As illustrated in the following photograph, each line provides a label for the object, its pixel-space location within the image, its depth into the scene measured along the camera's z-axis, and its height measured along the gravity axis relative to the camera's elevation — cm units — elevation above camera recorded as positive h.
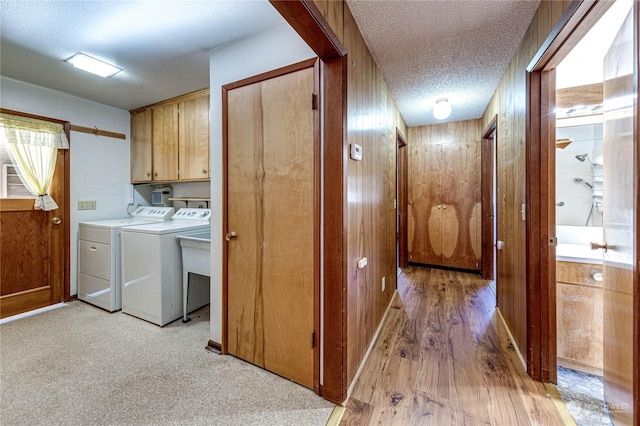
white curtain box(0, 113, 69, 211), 251 +64
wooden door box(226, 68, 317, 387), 155 -9
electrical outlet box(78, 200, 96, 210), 298 +7
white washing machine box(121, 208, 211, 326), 228 -57
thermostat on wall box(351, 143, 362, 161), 152 +35
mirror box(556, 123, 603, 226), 211 +29
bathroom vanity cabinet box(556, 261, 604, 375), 161 -66
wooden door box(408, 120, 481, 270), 384 +23
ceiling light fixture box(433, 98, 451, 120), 282 +112
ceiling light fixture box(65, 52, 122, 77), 212 +125
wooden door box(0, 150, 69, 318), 252 -42
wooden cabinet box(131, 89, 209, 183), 275 +81
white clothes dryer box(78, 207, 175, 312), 260 -54
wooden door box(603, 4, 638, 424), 101 -7
